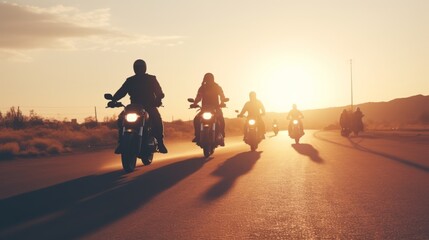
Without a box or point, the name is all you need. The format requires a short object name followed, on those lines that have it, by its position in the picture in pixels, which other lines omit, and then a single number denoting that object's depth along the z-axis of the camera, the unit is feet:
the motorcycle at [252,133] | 64.13
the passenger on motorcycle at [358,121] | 132.98
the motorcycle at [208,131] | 50.83
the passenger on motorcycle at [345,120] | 133.39
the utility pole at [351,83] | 264.93
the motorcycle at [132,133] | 36.50
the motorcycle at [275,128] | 154.71
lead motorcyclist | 40.88
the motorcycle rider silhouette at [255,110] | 68.03
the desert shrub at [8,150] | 69.35
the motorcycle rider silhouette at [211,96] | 54.29
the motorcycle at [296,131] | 86.99
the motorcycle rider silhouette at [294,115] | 92.32
